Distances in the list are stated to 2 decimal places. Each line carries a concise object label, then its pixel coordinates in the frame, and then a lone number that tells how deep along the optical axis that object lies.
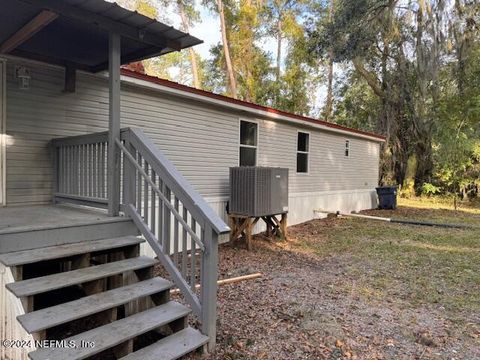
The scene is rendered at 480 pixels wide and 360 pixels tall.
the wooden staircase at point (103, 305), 2.34
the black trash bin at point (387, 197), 13.16
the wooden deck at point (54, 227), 2.75
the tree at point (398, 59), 12.58
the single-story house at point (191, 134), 4.37
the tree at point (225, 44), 19.83
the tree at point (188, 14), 20.84
